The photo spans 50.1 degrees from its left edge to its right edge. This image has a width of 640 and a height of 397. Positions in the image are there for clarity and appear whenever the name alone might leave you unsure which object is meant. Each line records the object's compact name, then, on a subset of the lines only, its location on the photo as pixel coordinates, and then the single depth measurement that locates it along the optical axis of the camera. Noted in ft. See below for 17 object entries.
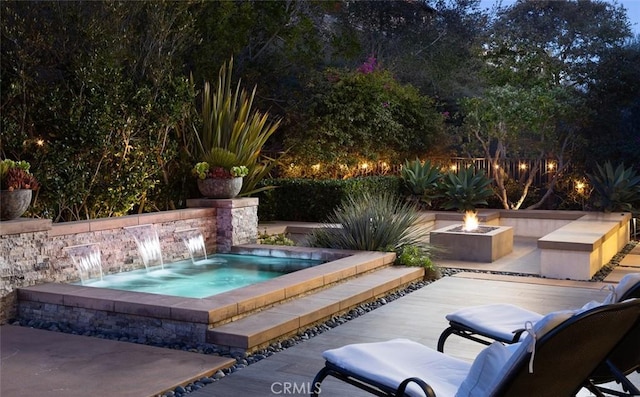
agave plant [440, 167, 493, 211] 43.42
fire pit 32.68
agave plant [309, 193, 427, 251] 28.50
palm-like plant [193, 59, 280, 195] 34.60
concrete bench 27.58
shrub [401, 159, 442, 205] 46.19
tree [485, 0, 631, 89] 55.72
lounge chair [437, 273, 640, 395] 11.28
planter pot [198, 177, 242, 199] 32.53
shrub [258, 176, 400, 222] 40.63
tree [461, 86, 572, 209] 47.01
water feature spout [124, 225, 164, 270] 27.76
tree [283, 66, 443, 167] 47.03
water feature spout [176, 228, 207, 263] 30.37
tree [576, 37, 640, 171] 47.70
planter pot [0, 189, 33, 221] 21.27
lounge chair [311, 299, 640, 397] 8.77
